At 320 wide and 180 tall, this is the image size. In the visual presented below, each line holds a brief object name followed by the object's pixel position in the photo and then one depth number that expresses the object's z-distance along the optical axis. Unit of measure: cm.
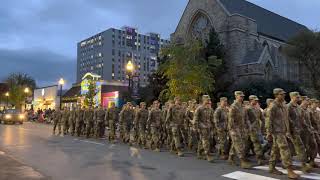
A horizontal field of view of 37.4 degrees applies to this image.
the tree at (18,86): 8775
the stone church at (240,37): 5331
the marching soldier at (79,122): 2772
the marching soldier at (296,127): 1201
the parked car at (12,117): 4684
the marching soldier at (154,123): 1881
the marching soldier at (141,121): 2011
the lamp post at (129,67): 3331
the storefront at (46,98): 6838
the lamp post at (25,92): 8423
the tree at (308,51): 4422
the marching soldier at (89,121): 2655
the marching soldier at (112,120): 2327
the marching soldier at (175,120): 1712
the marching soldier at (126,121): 2216
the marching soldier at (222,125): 1505
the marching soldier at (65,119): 2979
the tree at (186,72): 3200
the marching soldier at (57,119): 3094
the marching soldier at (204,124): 1515
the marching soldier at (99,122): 2542
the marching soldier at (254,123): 1398
